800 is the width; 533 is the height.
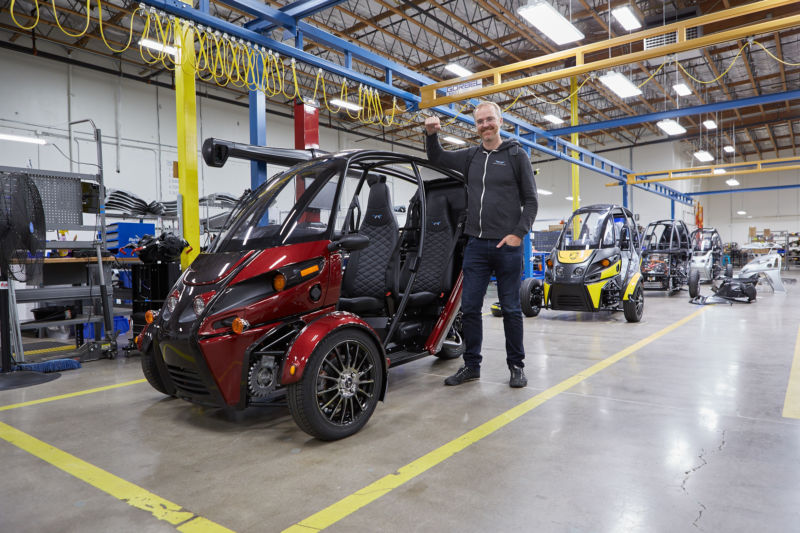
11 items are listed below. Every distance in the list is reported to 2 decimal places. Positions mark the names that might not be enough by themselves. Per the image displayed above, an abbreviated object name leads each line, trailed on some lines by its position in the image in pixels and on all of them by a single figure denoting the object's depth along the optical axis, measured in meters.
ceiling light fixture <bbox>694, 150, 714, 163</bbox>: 17.34
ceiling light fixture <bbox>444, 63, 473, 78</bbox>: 11.13
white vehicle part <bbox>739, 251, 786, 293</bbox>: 9.98
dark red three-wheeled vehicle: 2.59
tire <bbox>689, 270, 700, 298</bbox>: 10.10
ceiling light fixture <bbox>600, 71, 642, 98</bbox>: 9.70
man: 3.62
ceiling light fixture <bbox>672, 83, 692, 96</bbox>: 12.48
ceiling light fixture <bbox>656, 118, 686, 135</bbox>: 13.17
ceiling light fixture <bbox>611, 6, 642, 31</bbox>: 8.33
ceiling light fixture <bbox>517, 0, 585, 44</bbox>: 7.12
